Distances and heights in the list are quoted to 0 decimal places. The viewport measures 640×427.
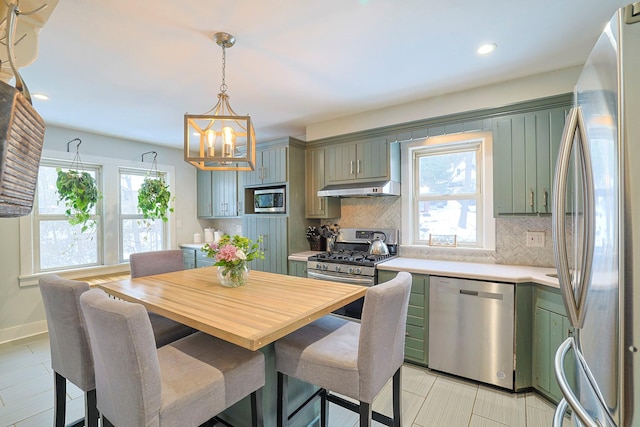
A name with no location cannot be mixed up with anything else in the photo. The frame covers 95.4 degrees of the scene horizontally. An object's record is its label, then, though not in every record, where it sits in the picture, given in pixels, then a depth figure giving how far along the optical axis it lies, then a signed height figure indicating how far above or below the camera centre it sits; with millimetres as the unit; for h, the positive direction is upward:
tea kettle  3273 -390
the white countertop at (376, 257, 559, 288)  2193 -497
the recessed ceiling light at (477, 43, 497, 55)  2027 +1160
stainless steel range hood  3090 +259
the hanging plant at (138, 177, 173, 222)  4234 +241
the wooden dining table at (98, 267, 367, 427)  1305 -504
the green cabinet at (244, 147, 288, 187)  3660 +591
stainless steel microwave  3662 +175
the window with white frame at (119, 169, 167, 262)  4355 -120
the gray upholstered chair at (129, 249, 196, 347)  1984 -514
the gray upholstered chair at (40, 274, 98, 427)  1455 -601
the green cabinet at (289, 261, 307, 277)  3389 -653
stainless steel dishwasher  2234 -950
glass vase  1997 -427
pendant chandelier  1769 +484
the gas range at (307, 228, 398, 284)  2898 -482
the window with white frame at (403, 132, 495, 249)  2943 +211
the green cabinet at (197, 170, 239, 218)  4637 +338
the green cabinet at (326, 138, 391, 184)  3240 +605
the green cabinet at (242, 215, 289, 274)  3604 -335
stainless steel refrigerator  704 -61
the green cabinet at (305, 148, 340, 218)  3664 +298
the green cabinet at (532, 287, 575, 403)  2006 -896
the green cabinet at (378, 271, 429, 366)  2574 -997
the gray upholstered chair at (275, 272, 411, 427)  1344 -707
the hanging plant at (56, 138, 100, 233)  3514 +290
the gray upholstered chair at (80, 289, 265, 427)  1081 -705
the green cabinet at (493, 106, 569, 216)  2369 +441
